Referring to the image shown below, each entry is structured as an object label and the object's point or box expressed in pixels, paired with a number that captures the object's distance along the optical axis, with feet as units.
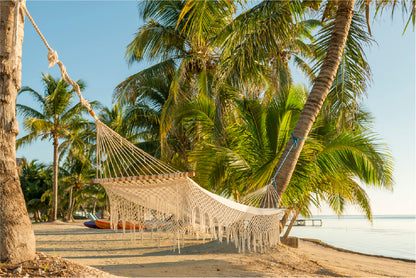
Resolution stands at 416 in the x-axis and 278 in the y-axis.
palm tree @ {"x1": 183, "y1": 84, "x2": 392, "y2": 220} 16.14
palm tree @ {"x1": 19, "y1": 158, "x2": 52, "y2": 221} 56.70
